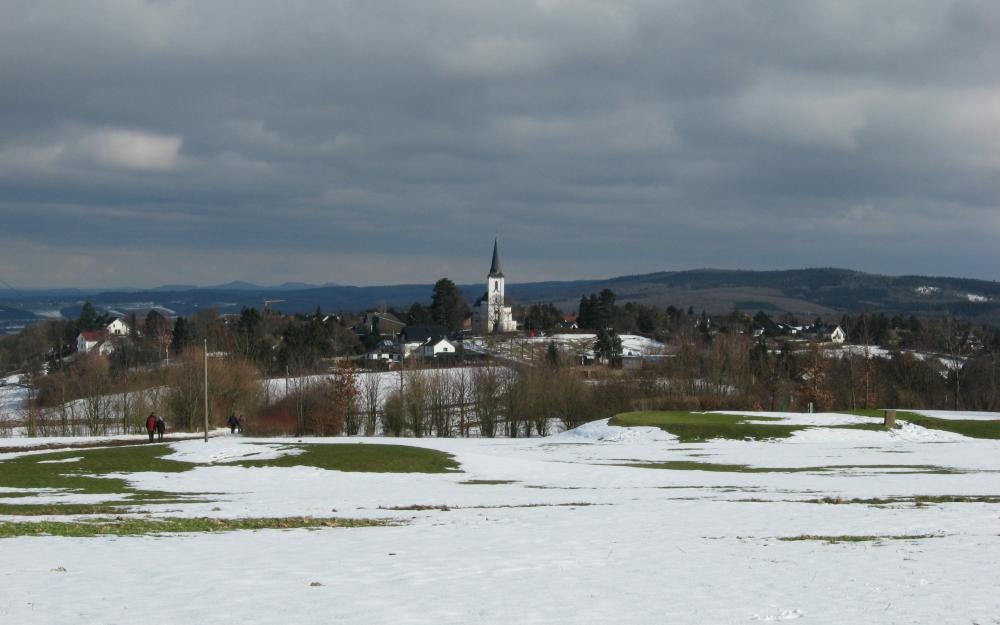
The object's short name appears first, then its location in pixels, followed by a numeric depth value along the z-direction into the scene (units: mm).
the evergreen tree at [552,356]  113369
